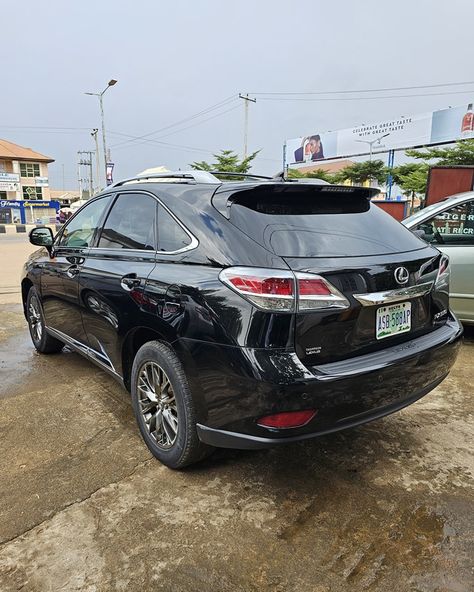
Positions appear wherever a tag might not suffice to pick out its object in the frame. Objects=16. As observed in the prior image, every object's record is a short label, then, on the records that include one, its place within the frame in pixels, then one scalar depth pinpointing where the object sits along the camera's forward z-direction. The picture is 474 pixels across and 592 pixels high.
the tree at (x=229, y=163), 37.28
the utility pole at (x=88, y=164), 67.75
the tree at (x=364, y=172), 39.75
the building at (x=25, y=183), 49.51
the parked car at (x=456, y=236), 4.69
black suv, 2.05
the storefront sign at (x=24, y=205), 47.26
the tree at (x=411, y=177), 27.08
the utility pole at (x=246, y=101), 39.47
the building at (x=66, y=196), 77.75
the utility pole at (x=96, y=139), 38.34
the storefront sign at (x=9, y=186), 51.06
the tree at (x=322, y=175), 38.56
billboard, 31.67
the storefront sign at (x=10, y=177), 50.88
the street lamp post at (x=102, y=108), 24.70
